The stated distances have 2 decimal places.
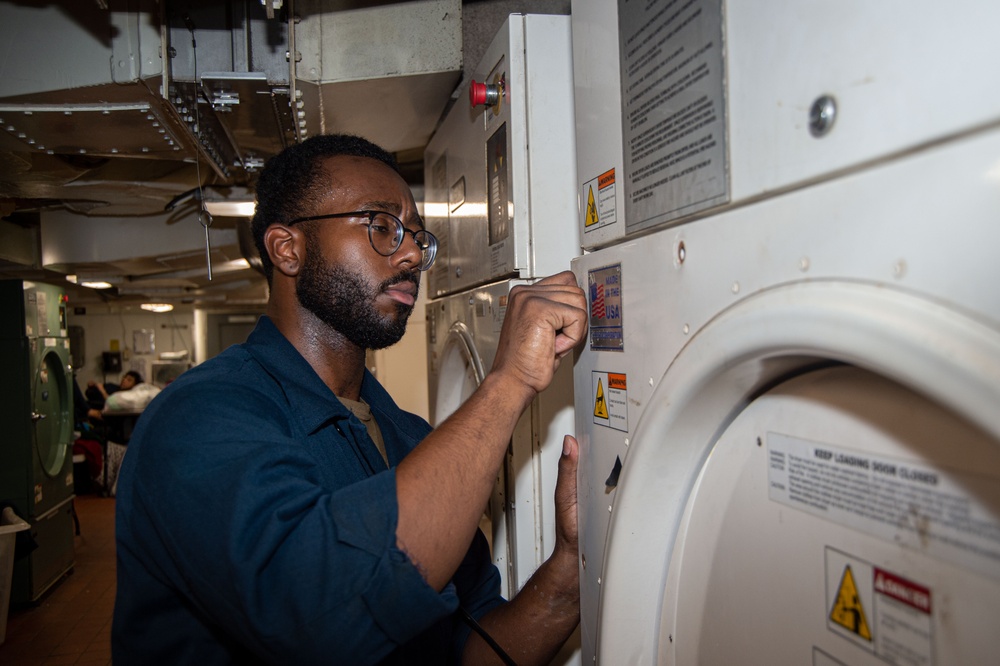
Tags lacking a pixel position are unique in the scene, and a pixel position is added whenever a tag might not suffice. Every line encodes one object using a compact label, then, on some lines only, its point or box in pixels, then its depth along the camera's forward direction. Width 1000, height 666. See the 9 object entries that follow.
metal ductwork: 2.00
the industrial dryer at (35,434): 4.85
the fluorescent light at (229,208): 3.40
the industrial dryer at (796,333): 0.50
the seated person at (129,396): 9.30
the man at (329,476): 0.92
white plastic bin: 4.04
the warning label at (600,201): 1.10
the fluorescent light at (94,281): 5.84
